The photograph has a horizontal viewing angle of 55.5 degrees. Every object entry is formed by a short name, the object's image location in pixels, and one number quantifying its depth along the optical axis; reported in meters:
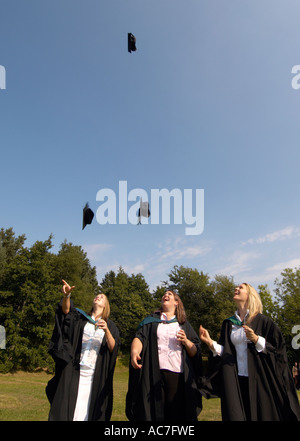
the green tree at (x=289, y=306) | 27.69
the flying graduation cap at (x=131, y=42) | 9.49
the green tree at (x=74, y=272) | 35.44
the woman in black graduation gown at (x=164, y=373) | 3.54
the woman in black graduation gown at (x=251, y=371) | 3.31
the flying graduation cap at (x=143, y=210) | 9.96
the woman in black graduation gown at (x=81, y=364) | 3.66
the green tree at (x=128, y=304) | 42.69
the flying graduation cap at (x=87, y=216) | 8.61
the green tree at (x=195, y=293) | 38.22
